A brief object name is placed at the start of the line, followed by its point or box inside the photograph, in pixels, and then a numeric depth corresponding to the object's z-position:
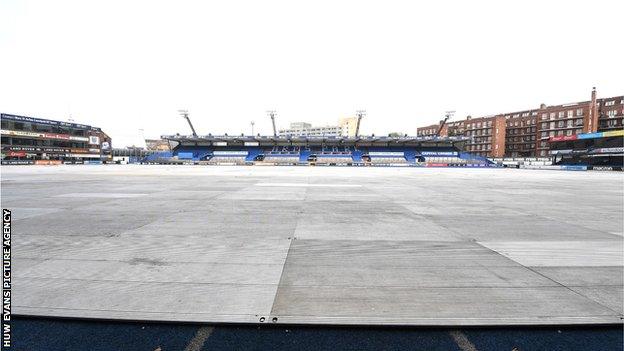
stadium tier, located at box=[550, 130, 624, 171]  63.62
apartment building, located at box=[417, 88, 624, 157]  88.31
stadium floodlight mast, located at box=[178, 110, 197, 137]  91.63
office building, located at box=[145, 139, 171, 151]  160.49
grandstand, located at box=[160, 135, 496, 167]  78.31
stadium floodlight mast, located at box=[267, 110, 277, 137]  95.65
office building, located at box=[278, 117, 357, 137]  183.23
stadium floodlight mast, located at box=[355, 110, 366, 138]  99.01
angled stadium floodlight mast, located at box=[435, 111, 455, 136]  96.69
